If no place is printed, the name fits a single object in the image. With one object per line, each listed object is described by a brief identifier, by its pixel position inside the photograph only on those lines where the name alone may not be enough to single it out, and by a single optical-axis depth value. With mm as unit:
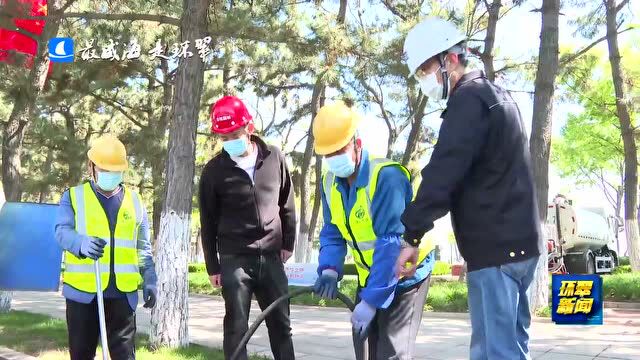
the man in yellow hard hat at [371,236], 2686
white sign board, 12648
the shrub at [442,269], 27538
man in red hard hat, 3895
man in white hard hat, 2275
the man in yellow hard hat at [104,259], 3479
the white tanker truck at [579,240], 16453
